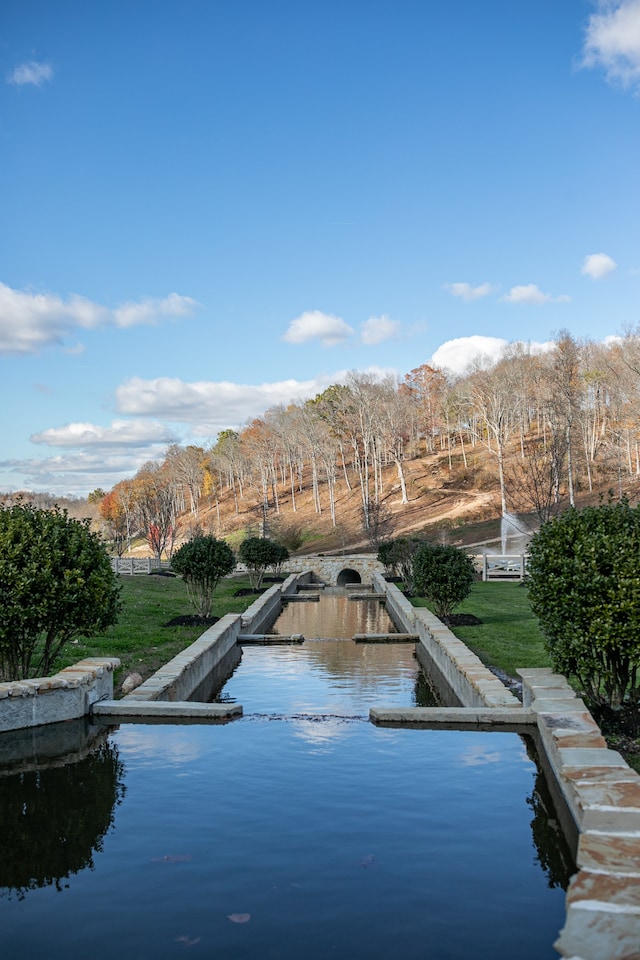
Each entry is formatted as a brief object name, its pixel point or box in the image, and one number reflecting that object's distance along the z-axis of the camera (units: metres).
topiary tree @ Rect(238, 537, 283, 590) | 24.78
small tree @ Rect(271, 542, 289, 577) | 26.42
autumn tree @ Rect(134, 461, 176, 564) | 40.66
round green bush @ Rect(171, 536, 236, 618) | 15.49
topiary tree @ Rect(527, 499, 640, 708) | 6.20
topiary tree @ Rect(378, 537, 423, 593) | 24.41
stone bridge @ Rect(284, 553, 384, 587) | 37.59
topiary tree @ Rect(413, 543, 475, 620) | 14.50
